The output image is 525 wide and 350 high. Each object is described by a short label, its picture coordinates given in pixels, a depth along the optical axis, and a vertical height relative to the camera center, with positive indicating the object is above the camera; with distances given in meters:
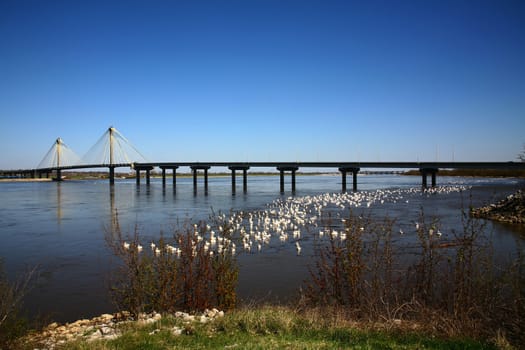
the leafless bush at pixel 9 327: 6.83 -2.97
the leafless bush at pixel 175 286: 8.90 -2.80
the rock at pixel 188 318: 8.05 -3.14
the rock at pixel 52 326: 8.42 -3.40
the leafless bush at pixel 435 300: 7.14 -2.92
